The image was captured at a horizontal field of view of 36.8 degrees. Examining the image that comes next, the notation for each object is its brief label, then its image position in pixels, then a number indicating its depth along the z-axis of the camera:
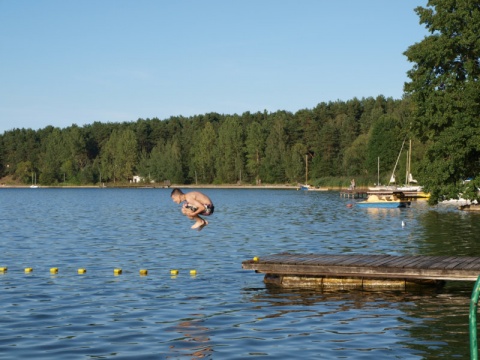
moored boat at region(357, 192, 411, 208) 80.12
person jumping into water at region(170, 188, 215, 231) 18.19
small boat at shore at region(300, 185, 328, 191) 171.29
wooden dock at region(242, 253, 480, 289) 21.41
